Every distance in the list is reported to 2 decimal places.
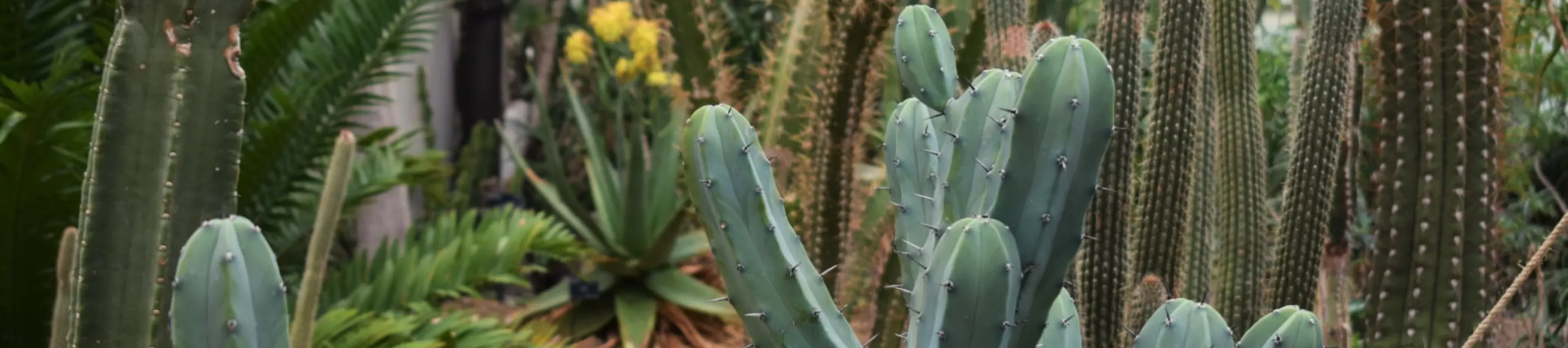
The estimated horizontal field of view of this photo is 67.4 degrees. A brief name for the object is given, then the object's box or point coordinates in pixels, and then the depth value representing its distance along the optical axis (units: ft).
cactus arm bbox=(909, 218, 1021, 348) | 3.18
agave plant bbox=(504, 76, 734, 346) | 12.26
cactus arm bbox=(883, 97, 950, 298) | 4.19
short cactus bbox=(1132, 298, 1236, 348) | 3.69
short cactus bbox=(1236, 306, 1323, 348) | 3.78
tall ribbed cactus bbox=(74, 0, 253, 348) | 4.57
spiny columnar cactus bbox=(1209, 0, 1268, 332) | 6.82
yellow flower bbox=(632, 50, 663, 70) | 13.61
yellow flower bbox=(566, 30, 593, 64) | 14.44
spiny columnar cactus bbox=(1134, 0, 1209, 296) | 6.21
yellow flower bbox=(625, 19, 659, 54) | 12.98
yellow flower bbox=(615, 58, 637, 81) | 13.73
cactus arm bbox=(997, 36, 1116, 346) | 3.25
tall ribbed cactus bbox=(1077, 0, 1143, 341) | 6.14
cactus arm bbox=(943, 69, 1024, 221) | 3.62
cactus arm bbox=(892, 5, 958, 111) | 4.25
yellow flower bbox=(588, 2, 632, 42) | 13.62
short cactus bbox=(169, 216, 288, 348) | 3.01
